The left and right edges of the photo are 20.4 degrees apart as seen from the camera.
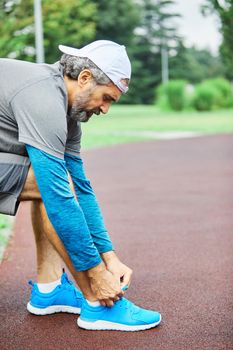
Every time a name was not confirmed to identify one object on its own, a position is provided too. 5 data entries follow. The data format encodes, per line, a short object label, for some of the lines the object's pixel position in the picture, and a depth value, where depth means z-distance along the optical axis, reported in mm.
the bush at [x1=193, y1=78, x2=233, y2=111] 33344
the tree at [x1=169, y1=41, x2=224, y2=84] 63469
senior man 2805
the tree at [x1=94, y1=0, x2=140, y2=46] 52406
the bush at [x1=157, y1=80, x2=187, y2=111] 32994
